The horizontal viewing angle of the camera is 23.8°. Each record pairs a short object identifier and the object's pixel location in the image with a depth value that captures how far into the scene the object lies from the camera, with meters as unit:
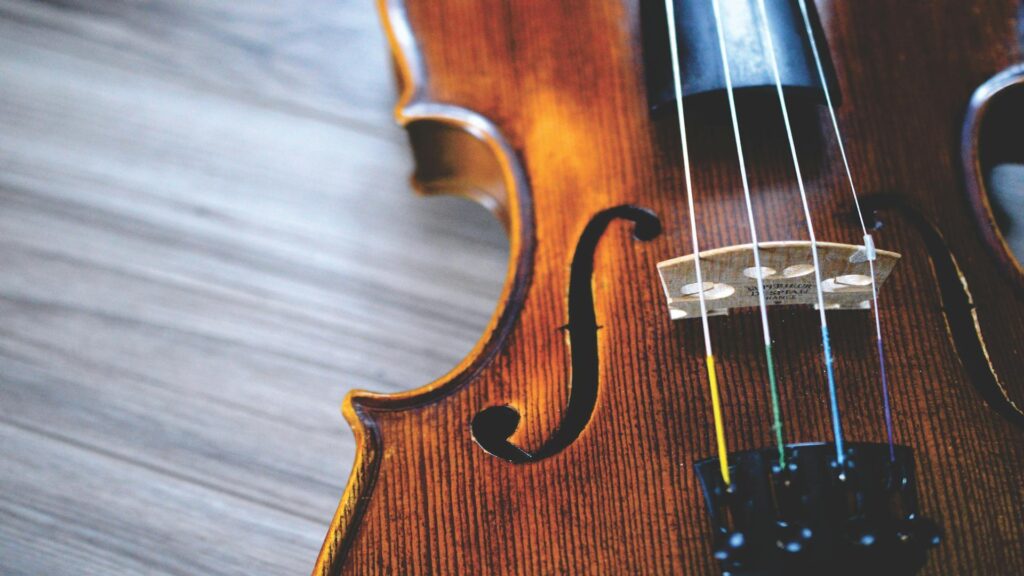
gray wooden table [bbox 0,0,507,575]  0.55
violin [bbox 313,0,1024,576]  0.48
